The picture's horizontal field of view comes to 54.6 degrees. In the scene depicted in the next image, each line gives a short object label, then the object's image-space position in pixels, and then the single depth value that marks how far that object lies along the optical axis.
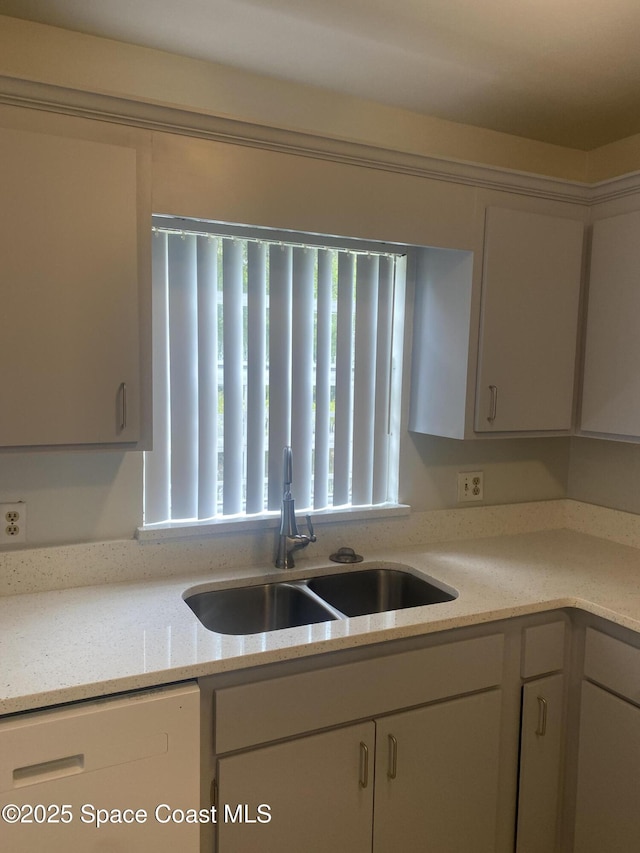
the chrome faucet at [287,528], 1.93
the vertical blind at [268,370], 1.88
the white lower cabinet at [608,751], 1.66
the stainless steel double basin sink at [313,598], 1.83
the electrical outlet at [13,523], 1.69
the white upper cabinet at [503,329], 1.98
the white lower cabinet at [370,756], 1.42
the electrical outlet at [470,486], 2.35
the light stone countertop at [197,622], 1.28
